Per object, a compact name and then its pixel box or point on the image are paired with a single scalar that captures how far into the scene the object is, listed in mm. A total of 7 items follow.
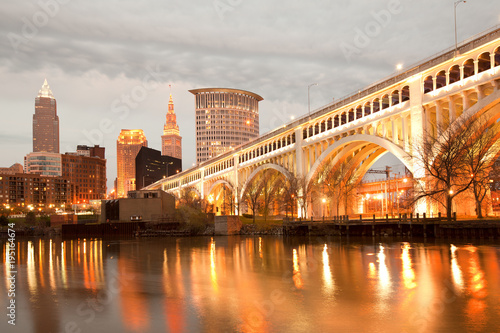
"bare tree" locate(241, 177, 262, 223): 84519
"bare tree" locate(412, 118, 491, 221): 43344
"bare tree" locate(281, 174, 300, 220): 73688
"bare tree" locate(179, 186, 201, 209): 107000
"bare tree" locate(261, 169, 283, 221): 81625
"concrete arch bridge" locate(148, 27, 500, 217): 42188
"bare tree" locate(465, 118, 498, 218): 43750
